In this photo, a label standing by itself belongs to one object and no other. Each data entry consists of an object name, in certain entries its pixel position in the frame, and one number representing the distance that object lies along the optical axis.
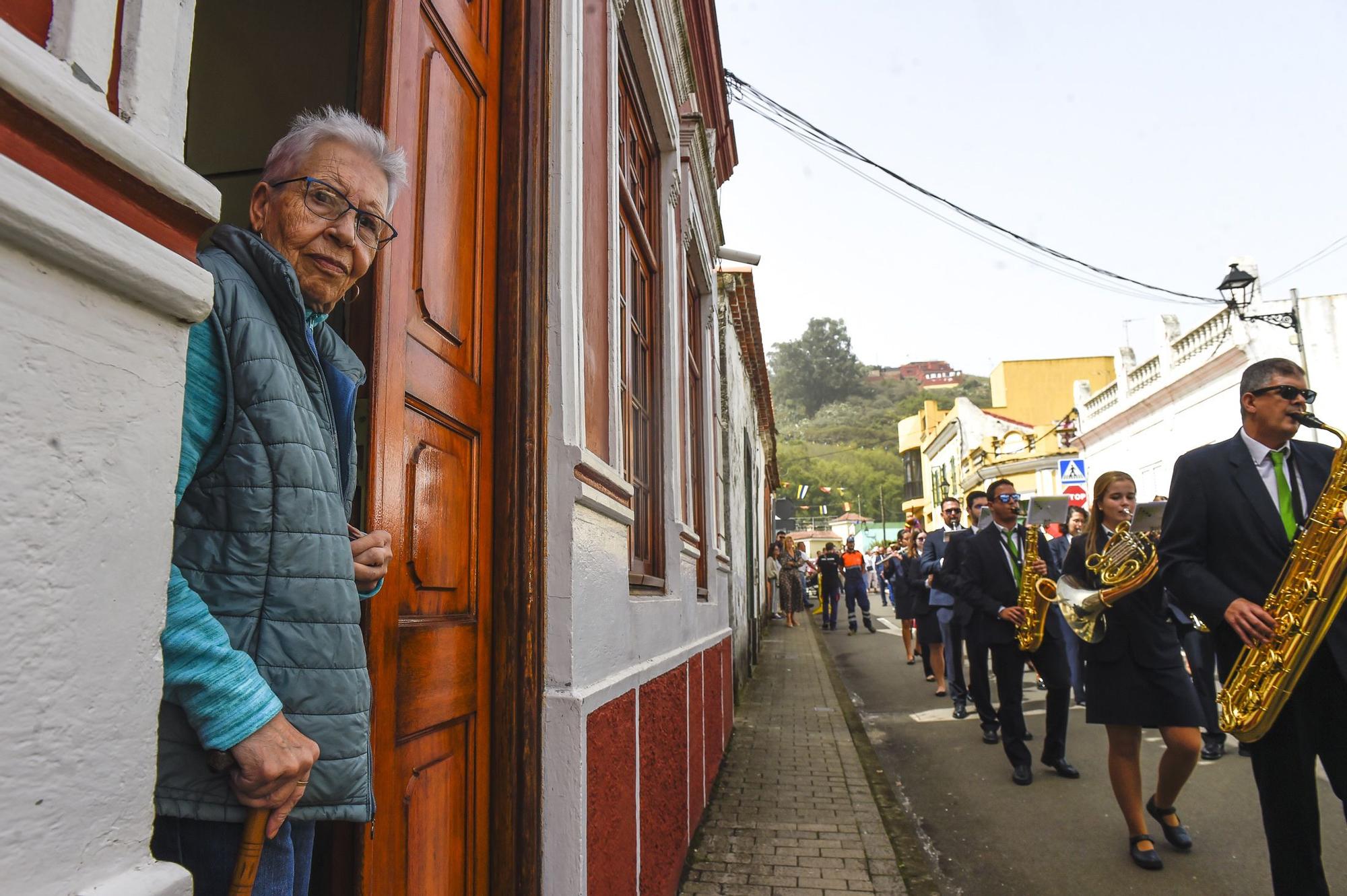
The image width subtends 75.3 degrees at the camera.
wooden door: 1.88
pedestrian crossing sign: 15.02
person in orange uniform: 18.80
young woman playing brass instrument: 4.28
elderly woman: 1.17
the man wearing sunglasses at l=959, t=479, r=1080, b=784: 5.92
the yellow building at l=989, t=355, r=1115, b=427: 41.47
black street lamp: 15.62
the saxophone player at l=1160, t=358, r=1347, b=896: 3.03
